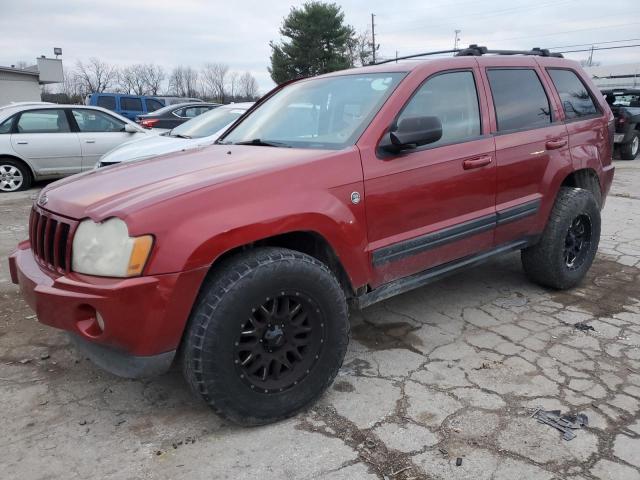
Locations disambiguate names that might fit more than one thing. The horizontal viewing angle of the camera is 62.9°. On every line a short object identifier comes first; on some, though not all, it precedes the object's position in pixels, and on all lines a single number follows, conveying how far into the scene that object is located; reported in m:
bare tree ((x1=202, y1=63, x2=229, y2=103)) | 61.78
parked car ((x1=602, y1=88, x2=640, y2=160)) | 13.06
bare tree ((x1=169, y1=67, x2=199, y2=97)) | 61.81
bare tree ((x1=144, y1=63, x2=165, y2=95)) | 60.09
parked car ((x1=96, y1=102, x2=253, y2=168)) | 6.51
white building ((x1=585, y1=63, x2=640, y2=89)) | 27.69
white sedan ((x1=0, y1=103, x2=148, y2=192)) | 8.79
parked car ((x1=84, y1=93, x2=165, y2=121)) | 18.28
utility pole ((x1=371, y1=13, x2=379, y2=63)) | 55.53
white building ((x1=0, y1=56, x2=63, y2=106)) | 27.70
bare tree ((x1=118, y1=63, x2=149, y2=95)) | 58.25
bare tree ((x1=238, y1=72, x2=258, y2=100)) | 65.69
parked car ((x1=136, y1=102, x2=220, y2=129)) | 11.74
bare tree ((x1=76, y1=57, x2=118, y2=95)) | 55.53
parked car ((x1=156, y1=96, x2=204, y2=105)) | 20.07
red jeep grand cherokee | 2.24
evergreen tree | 38.94
